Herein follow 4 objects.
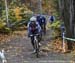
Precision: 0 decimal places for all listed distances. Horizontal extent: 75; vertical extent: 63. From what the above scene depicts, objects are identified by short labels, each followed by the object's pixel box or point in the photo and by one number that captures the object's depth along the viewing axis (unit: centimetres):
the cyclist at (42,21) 2745
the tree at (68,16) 1827
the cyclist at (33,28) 1602
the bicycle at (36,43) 1589
